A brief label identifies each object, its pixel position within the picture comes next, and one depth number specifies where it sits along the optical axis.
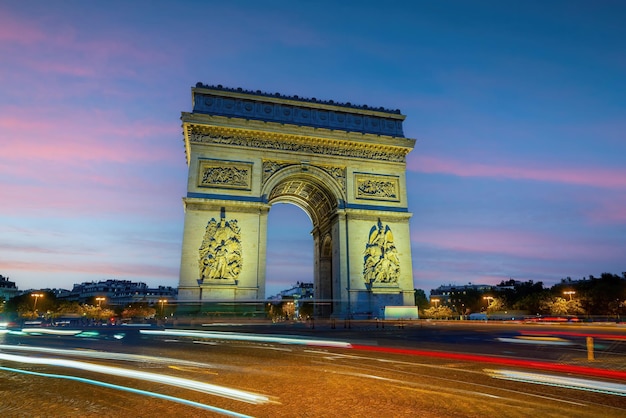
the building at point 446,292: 97.56
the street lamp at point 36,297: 61.34
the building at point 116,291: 116.90
